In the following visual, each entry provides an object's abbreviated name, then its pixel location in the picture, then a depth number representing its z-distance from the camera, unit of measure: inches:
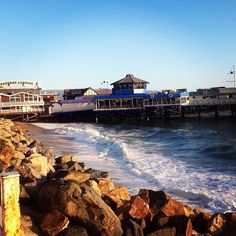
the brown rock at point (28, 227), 249.8
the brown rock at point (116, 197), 337.6
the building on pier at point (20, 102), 1863.4
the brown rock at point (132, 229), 270.2
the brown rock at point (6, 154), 430.8
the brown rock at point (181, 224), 285.7
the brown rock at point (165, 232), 275.3
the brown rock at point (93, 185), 348.1
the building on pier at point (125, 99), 1935.2
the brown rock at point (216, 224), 309.3
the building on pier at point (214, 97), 1897.1
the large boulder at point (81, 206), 265.9
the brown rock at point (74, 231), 254.0
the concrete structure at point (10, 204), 196.6
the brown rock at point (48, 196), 282.6
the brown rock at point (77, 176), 370.7
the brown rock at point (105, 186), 376.6
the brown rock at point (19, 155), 479.9
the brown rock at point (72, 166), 470.2
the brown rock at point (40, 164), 430.3
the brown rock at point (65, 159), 577.0
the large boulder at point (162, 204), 320.0
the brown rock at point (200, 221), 323.6
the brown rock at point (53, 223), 256.7
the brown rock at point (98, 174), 449.5
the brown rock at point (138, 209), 299.8
